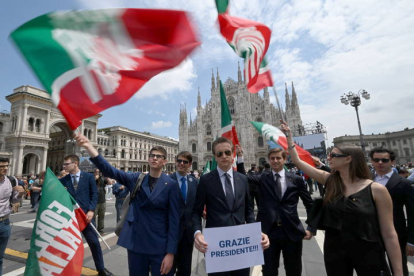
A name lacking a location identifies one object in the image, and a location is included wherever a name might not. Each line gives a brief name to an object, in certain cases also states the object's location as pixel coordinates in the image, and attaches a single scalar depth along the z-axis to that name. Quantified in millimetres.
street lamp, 13656
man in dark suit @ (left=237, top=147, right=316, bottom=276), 2369
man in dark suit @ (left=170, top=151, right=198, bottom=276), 2633
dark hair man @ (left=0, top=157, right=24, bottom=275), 2953
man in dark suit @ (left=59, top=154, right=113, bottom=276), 3797
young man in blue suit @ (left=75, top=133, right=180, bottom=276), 2121
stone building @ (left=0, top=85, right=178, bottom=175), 26078
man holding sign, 2047
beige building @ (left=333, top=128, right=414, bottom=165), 54469
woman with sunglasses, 1706
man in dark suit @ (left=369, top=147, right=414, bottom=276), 2508
